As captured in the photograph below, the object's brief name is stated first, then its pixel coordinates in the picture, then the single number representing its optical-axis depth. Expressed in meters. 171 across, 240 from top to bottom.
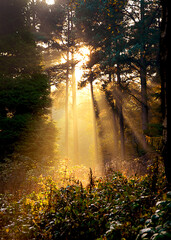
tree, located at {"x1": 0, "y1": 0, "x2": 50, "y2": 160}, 11.95
